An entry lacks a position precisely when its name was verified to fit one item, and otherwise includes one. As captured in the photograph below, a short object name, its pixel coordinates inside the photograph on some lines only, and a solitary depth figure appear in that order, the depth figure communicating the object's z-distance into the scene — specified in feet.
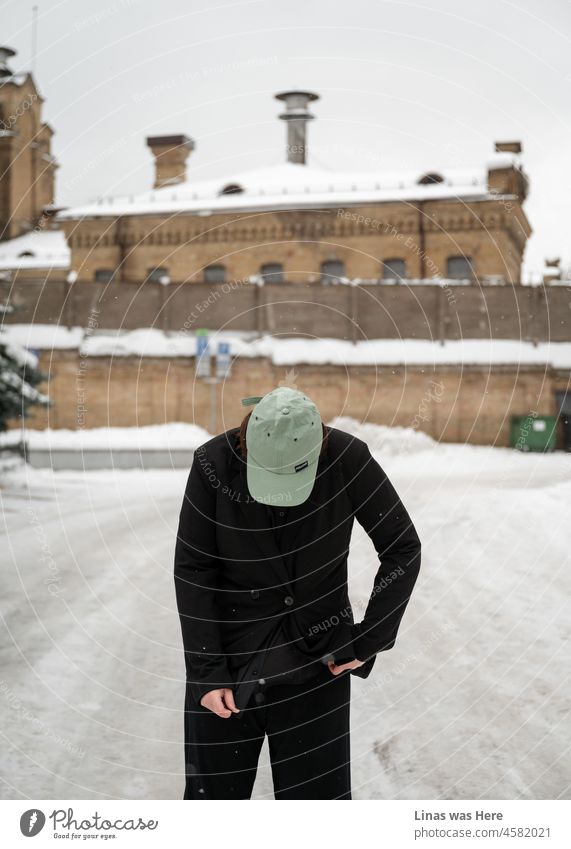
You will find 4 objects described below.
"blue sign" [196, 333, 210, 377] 90.58
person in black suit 10.96
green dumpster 88.43
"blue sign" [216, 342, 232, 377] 91.09
